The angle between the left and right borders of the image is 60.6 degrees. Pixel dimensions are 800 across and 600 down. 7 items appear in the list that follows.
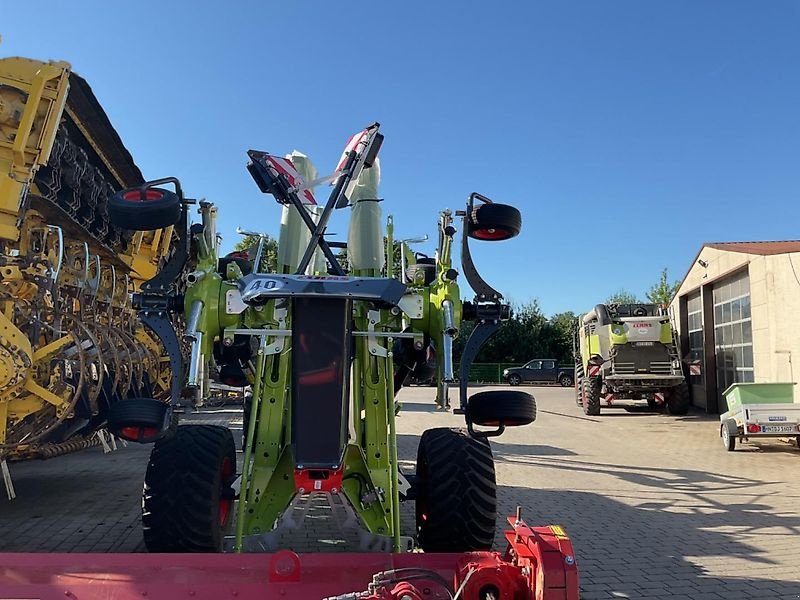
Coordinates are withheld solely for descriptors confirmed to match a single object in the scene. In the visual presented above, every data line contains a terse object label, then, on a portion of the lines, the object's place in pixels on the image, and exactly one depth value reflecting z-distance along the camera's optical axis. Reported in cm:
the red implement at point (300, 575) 257
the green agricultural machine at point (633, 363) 1867
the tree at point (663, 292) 4434
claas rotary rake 366
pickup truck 3756
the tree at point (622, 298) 5565
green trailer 1103
